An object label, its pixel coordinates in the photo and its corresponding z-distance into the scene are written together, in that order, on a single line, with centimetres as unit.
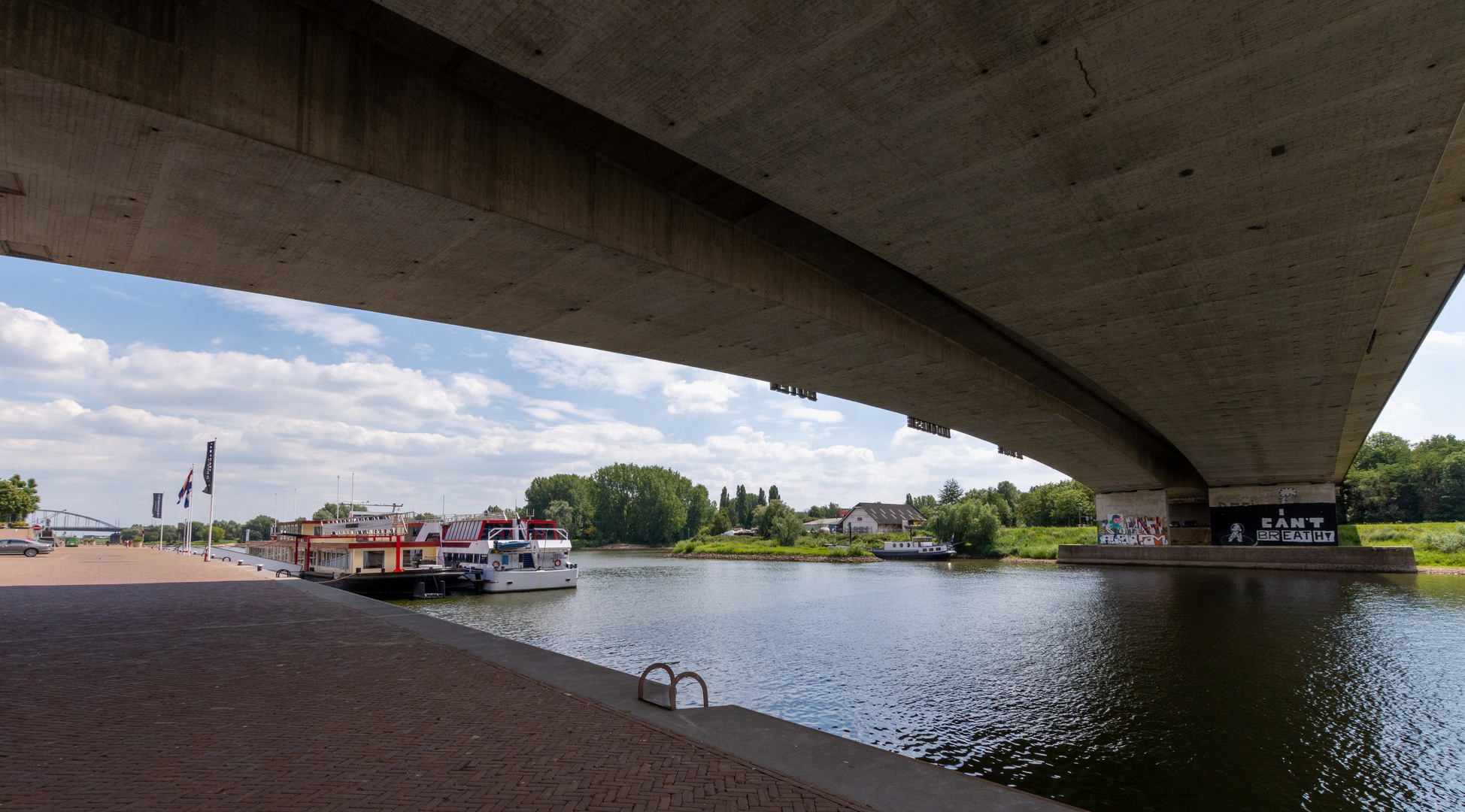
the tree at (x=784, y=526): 7619
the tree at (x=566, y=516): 10988
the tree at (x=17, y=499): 6381
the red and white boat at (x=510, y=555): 3228
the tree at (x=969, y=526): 6475
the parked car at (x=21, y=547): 4284
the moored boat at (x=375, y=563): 2881
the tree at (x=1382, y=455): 9119
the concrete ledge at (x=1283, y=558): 3812
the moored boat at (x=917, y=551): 6288
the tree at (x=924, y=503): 15238
